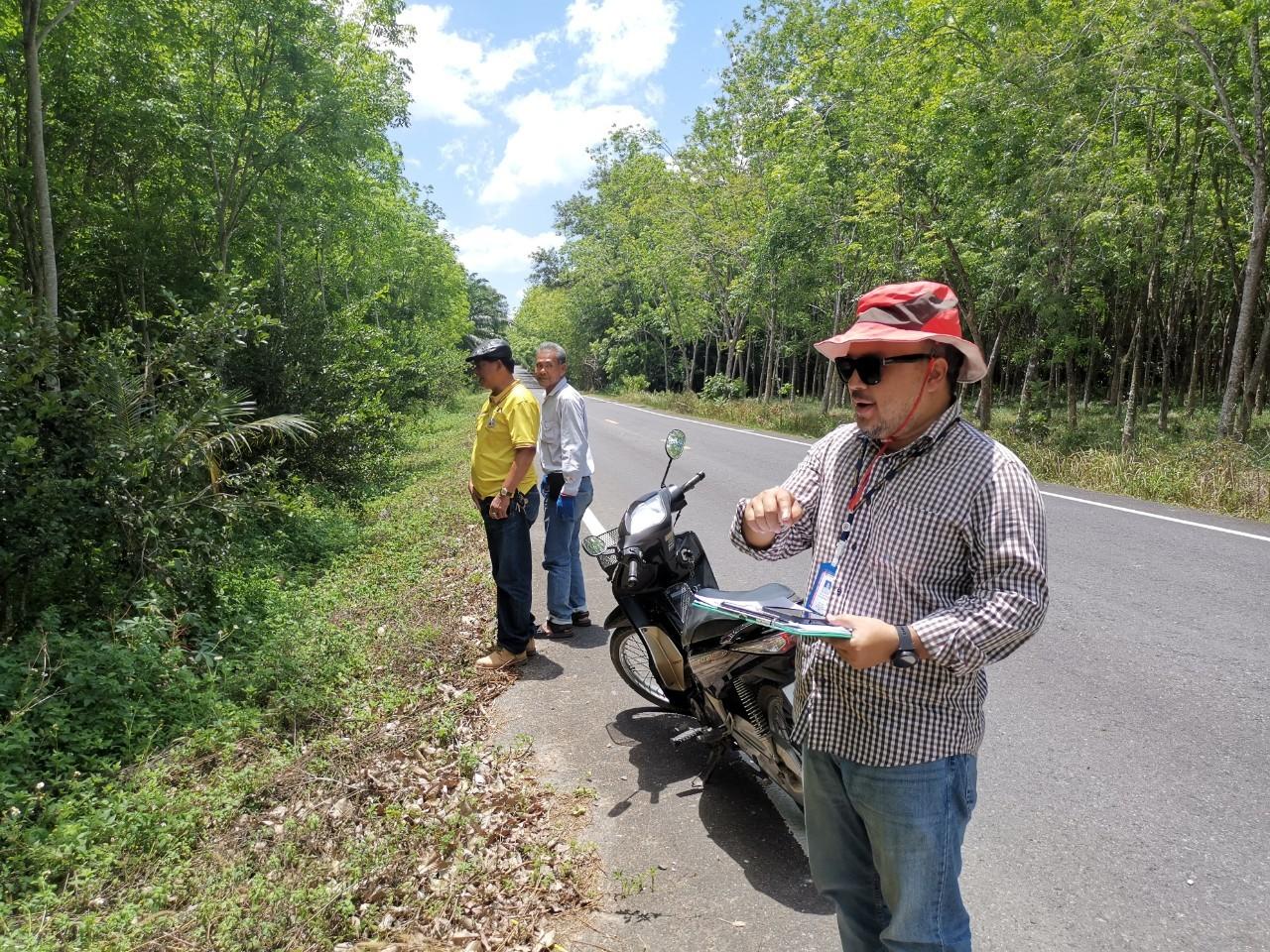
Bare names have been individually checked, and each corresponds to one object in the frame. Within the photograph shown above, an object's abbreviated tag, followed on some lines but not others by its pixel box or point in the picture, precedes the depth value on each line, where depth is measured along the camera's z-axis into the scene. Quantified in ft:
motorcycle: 10.14
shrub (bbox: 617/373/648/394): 171.37
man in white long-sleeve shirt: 17.56
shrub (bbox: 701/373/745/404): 102.78
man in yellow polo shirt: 15.69
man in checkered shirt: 5.11
